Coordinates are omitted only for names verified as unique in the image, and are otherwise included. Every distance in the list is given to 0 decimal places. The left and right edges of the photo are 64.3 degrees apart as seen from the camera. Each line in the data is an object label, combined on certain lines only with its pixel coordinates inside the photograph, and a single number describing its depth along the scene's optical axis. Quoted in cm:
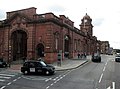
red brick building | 1479
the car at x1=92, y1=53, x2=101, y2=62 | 1845
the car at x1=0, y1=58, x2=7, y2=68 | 1305
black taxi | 978
